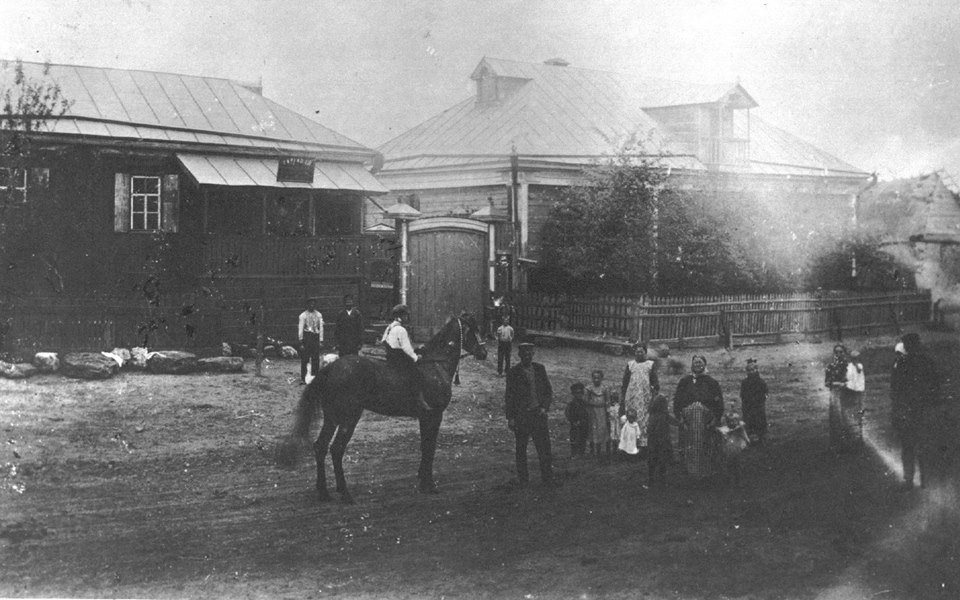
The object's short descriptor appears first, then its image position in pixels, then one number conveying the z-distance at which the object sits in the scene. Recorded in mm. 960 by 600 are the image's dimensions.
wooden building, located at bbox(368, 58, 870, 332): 13492
